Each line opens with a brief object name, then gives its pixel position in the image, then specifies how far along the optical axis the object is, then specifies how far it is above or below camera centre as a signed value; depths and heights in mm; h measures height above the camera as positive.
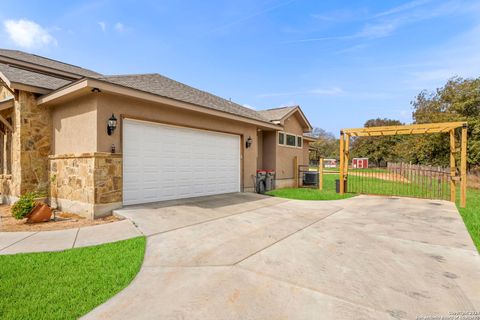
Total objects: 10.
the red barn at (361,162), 44719 -789
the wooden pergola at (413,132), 8711 +1100
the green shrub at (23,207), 5902 -1236
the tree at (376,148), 45125 +1883
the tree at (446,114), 19641 +4270
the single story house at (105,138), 6562 +625
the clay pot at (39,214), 5980 -1428
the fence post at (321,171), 12791 -708
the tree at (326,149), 58853 +2233
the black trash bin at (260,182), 12123 -1234
